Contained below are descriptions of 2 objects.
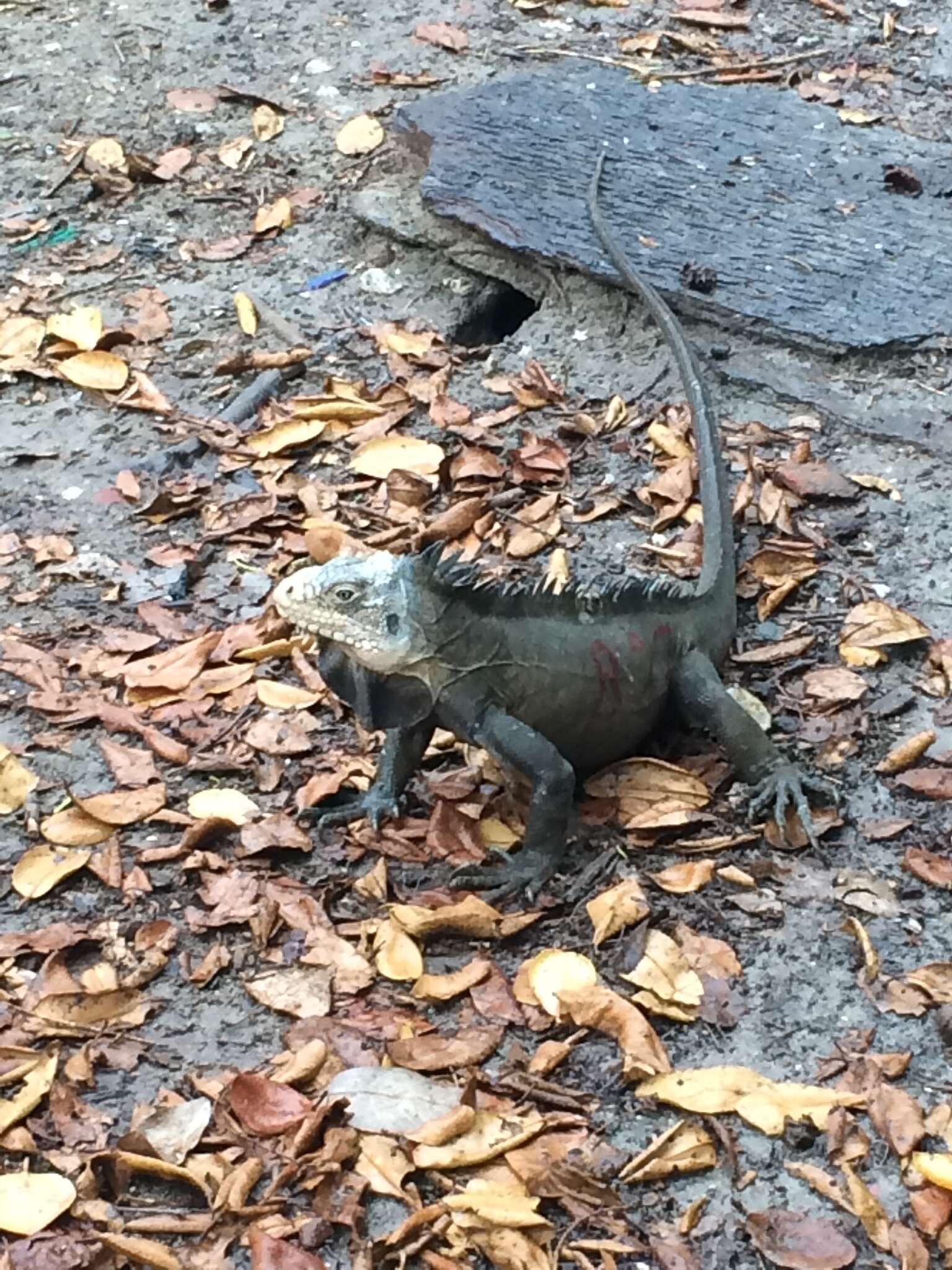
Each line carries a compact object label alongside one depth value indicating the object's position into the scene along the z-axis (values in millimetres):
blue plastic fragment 5660
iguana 3258
